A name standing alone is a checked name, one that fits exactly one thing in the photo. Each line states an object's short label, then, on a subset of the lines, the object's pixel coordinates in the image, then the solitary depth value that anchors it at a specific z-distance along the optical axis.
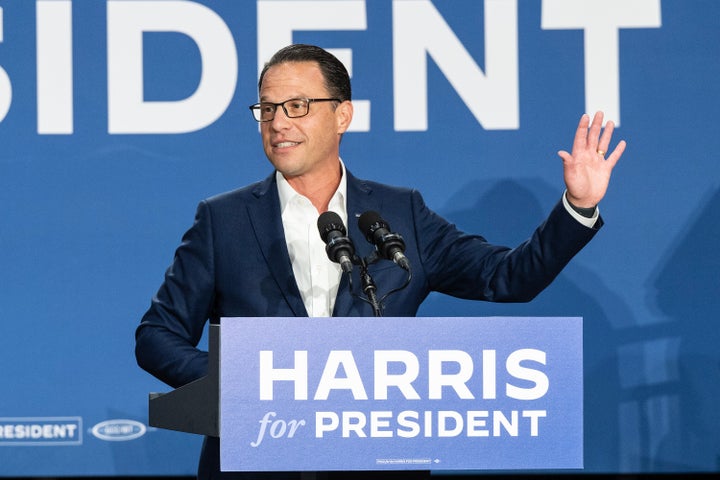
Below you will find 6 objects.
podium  9.38
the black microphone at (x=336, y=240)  9.54
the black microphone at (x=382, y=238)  9.57
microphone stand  9.52
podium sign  9.36
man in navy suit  9.90
